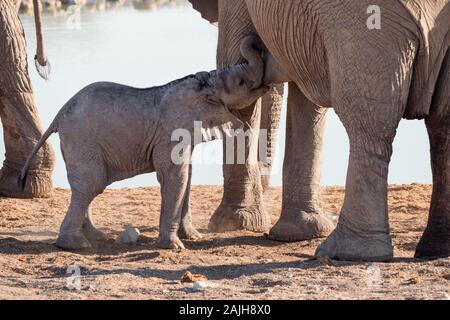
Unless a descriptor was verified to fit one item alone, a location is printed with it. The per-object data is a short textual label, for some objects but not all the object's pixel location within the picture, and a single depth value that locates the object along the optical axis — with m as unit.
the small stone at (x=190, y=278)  13.23
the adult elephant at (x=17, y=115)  18.83
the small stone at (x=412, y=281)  13.05
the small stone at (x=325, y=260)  14.09
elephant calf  15.07
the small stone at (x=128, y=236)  15.77
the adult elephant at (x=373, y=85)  13.66
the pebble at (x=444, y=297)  12.04
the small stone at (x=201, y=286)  12.65
